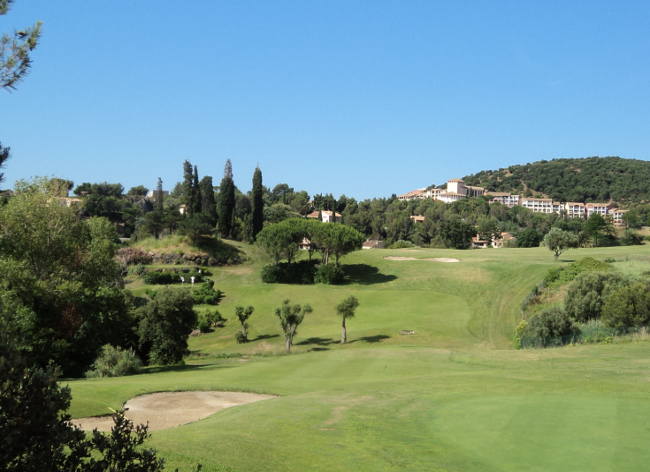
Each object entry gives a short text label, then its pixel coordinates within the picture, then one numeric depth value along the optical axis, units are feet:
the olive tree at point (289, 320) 152.76
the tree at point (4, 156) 32.89
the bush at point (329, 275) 252.83
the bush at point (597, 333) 121.60
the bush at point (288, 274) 259.39
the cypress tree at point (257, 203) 334.03
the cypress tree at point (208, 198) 350.84
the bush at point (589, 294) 145.38
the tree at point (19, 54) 30.71
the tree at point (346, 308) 162.71
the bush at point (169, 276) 253.65
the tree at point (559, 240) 239.91
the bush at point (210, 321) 191.31
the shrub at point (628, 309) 123.95
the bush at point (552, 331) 126.31
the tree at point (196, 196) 323.57
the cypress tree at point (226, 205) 337.72
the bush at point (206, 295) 225.35
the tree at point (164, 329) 124.67
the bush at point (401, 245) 424.79
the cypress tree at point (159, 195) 341.62
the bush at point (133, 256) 278.26
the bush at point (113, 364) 100.68
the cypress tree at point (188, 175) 334.05
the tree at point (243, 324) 174.29
